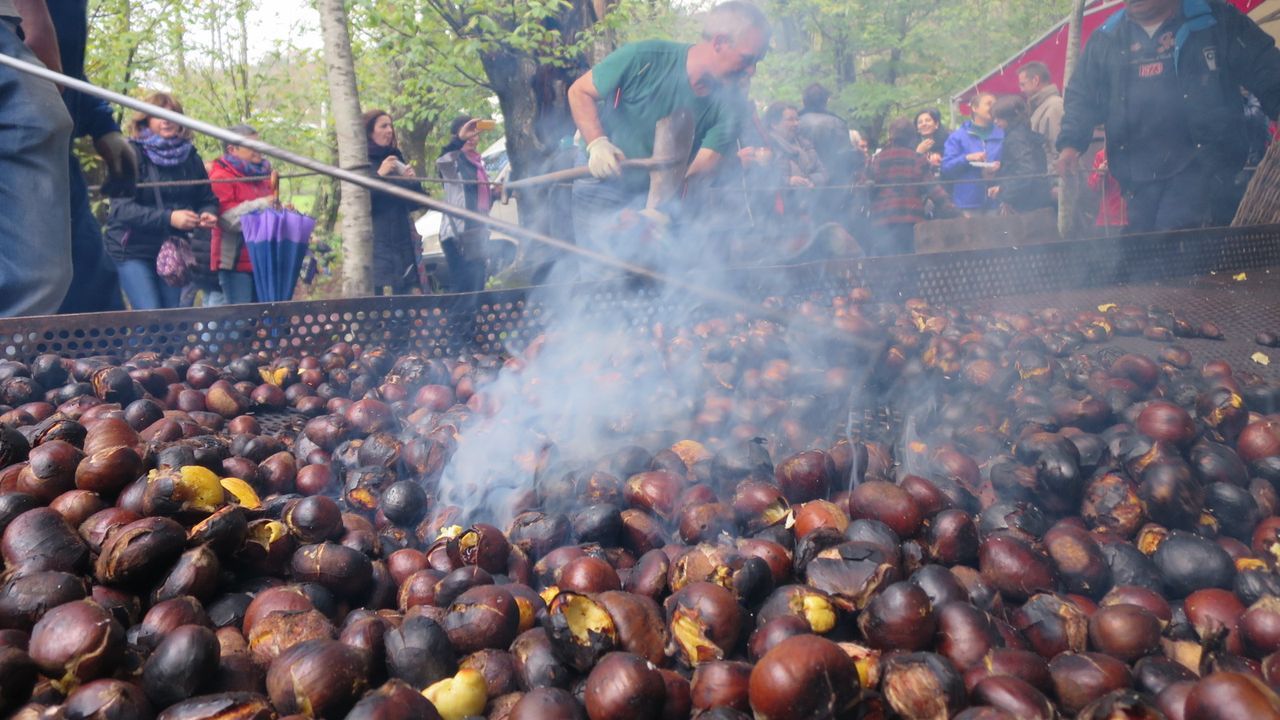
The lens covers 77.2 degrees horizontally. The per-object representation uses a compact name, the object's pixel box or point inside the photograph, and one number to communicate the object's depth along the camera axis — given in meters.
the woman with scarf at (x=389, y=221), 7.60
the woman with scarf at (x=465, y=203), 8.88
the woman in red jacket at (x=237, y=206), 6.55
